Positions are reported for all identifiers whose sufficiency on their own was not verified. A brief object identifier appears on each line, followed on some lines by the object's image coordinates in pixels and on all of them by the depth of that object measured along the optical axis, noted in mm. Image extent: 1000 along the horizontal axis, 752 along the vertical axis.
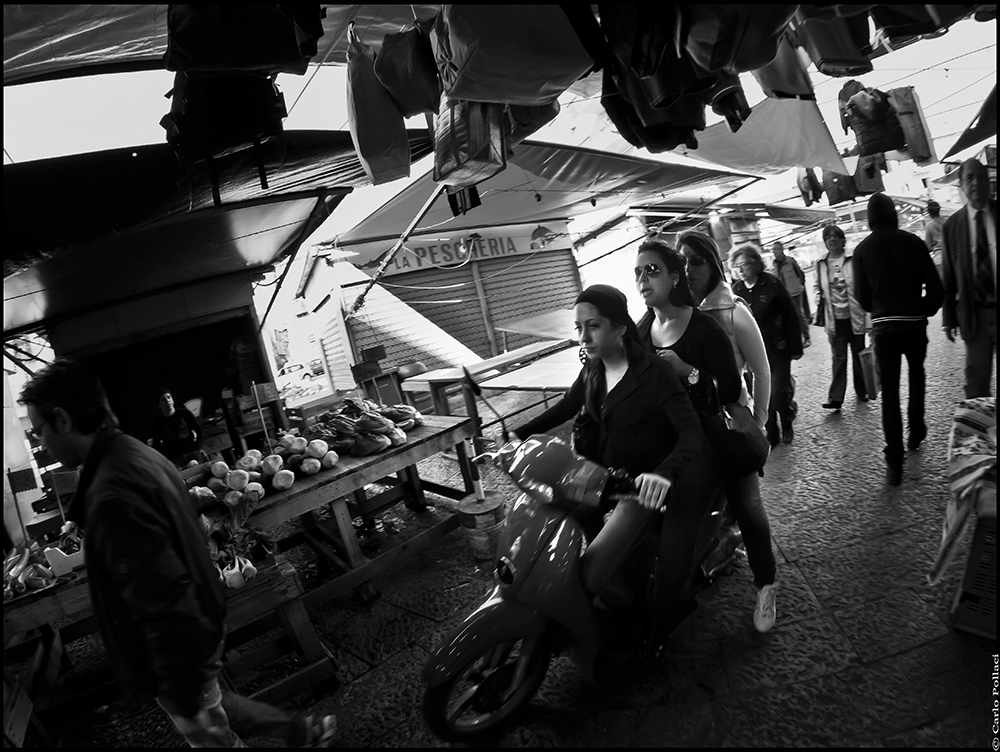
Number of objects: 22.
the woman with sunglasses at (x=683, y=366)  2645
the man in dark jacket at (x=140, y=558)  2021
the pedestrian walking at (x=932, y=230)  8812
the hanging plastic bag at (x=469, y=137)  2836
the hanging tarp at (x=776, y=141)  5602
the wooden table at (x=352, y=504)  3873
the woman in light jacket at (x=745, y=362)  2947
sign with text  11430
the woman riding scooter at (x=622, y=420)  2486
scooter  2371
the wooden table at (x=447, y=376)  6668
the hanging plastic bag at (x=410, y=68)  2801
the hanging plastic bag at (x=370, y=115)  2881
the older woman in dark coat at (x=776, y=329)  5430
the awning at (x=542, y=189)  5805
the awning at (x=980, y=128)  4137
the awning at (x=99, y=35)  2738
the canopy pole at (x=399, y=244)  5062
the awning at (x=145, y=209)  3229
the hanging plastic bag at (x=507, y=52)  2145
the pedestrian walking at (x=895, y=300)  4027
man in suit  3576
